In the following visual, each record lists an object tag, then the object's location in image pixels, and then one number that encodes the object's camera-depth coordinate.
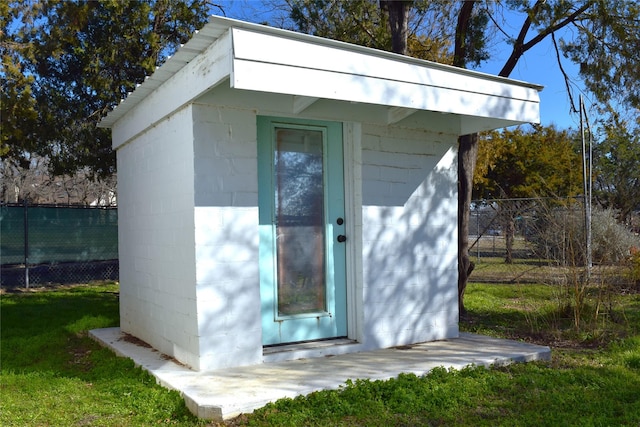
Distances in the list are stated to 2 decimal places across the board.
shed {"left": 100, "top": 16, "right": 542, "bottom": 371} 4.53
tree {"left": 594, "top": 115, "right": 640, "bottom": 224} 20.77
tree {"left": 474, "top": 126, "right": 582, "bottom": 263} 20.95
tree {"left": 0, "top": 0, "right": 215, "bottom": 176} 9.94
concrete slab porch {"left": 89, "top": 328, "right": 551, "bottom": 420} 3.89
